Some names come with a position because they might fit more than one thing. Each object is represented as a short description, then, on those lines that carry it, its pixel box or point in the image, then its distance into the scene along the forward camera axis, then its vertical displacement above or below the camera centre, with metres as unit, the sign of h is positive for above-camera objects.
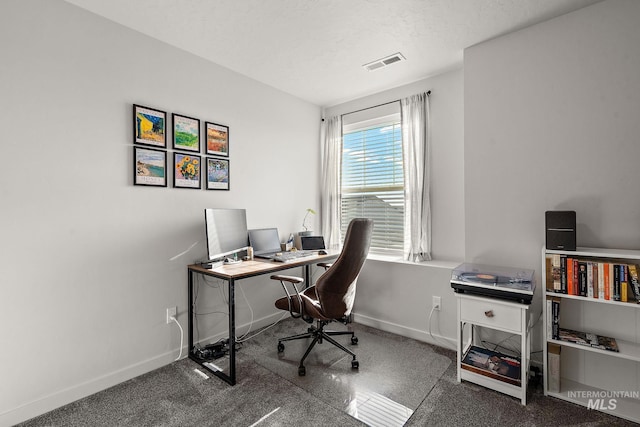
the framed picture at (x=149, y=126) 2.31 +0.67
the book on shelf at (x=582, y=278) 1.92 -0.44
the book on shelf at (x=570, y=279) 1.95 -0.45
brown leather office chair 2.29 -0.59
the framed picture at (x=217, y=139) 2.79 +0.67
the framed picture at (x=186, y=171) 2.55 +0.35
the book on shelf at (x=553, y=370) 2.03 -1.07
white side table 1.97 -0.77
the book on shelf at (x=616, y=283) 1.82 -0.44
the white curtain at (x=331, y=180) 3.85 +0.39
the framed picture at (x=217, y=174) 2.79 +0.35
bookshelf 1.88 -0.85
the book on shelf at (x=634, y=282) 1.78 -0.43
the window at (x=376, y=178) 3.44 +0.38
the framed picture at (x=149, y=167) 2.32 +0.35
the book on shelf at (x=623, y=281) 1.79 -0.43
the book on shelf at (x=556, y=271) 1.99 -0.41
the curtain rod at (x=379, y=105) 3.12 +1.20
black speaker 1.96 -0.14
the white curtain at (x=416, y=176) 3.11 +0.36
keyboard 2.75 -0.43
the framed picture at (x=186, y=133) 2.54 +0.67
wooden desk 2.21 -0.47
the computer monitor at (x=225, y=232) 2.44 -0.17
